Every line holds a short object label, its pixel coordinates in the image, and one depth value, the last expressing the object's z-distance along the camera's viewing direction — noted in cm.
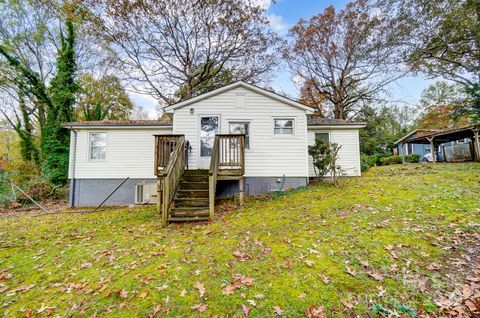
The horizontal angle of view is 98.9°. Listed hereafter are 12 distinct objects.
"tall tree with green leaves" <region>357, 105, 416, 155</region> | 2192
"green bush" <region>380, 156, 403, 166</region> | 2030
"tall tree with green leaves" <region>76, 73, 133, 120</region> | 1836
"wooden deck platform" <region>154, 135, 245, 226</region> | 616
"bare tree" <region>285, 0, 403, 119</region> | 1733
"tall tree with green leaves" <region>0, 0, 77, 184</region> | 1282
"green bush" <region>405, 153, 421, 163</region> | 2036
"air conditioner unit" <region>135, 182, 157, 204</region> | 973
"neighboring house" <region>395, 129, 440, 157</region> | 2671
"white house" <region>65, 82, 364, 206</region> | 930
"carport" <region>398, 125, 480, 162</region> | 1255
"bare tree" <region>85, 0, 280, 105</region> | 1370
